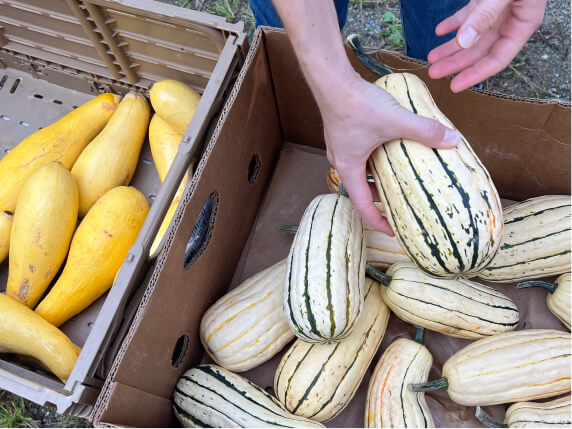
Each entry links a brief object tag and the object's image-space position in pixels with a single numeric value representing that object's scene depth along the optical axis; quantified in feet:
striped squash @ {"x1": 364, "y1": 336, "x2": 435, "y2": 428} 3.61
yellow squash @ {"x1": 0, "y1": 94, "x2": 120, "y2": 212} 4.44
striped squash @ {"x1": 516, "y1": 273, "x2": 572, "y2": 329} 3.98
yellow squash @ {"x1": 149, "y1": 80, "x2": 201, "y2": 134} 4.48
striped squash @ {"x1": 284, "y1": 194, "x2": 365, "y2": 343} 3.41
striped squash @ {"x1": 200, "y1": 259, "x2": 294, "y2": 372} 3.88
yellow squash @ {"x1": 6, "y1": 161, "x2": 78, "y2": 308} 4.03
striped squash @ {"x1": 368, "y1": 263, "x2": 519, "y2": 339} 3.75
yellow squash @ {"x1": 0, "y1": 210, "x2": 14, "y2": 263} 4.25
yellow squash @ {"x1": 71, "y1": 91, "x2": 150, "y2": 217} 4.47
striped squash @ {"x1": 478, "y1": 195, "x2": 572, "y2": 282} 3.85
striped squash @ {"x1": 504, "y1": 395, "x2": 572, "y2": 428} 3.46
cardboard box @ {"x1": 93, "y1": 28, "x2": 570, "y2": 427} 3.37
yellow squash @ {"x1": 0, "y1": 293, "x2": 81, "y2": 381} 3.74
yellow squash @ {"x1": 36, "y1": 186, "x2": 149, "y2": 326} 3.99
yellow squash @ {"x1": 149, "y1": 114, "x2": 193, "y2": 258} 4.52
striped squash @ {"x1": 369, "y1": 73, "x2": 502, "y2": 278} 2.88
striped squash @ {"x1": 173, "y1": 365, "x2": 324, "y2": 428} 3.58
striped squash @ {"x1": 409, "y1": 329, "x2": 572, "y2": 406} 3.54
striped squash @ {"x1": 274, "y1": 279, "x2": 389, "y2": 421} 3.65
